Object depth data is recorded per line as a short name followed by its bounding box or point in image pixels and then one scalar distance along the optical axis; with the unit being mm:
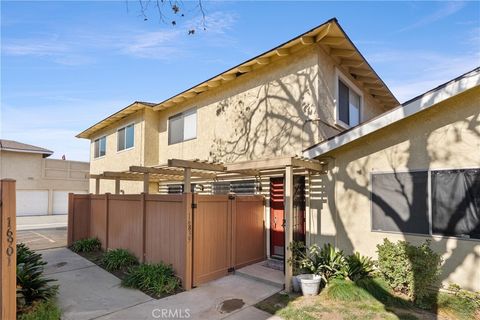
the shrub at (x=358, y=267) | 6555
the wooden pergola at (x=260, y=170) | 6641
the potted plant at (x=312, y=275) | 6234
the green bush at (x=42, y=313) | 4790
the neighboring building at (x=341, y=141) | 5926
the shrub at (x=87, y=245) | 10648
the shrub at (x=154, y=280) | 6501
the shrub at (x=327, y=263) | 6711
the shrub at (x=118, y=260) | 8383
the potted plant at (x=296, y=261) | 6555
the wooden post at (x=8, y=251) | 4199
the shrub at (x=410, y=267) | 5469
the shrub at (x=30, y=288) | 5098
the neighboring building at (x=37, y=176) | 27219
